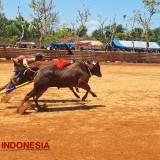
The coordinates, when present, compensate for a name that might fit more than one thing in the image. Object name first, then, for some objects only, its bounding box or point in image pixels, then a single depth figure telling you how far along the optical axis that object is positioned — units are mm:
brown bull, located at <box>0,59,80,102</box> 10959
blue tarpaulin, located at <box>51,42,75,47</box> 58966
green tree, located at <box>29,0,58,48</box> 48753
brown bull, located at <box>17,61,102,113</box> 10086
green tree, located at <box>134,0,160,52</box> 49500
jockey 11172
